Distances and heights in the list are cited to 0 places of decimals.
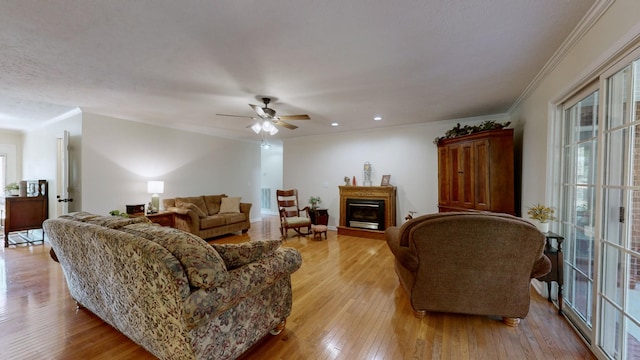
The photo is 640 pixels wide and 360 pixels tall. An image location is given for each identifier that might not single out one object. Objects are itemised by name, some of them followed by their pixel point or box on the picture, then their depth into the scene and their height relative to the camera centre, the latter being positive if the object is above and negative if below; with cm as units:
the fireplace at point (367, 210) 535 -73
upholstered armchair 200 -70
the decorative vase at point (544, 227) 271 -52
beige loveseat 480 -83
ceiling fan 323 +83
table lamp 477 -29
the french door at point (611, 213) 154 -23
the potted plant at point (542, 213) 238 -33
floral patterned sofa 137 -69
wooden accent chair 524 -88
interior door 413 +0
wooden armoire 364 +11
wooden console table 442 -72
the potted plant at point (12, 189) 521 -33
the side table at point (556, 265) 228 -78
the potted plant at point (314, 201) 623 -60
